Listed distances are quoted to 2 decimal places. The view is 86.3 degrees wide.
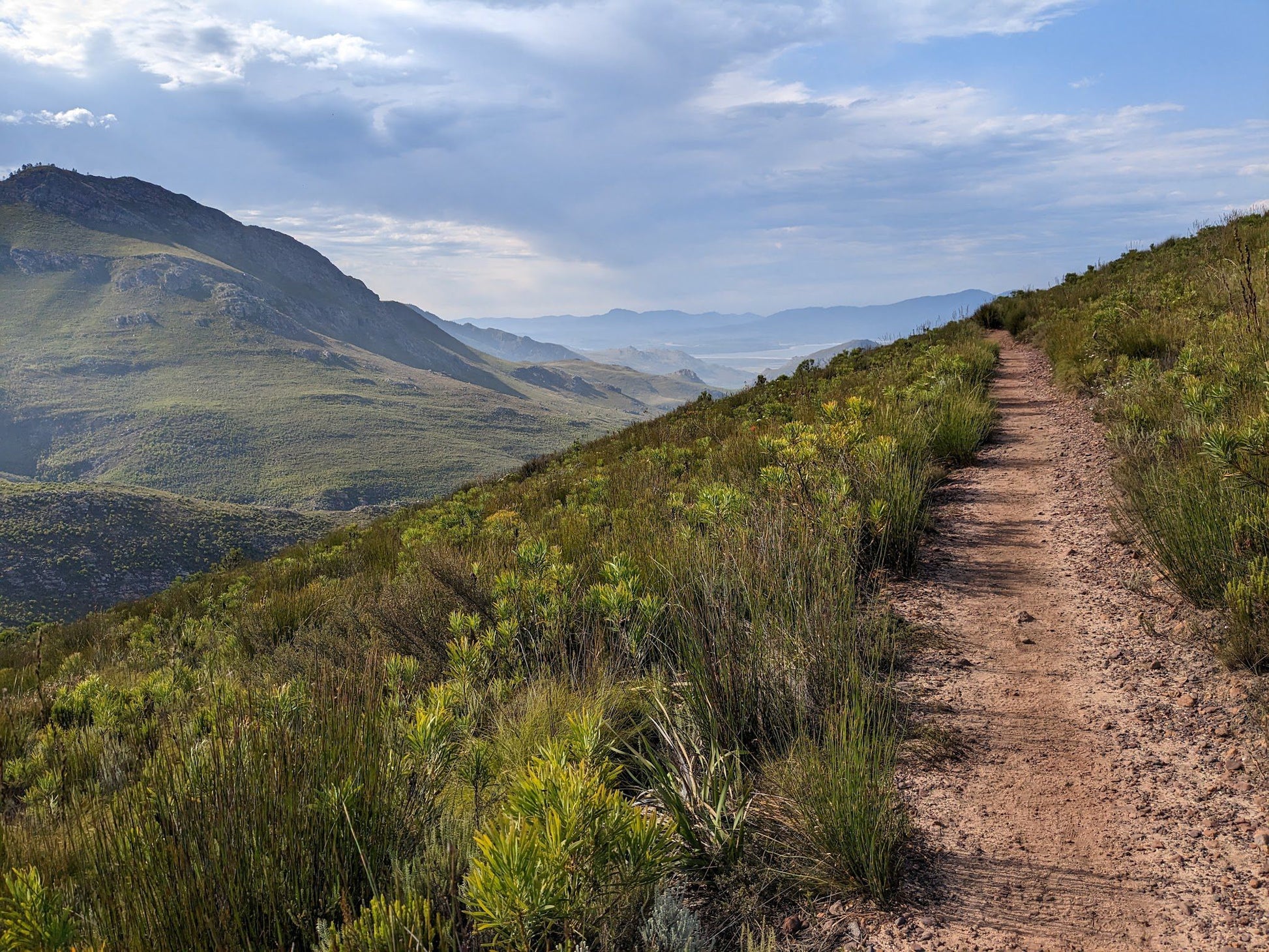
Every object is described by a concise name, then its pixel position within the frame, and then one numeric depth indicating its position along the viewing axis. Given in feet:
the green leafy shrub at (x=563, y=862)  4.32
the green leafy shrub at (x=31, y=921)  4.71
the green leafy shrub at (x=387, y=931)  4.49
